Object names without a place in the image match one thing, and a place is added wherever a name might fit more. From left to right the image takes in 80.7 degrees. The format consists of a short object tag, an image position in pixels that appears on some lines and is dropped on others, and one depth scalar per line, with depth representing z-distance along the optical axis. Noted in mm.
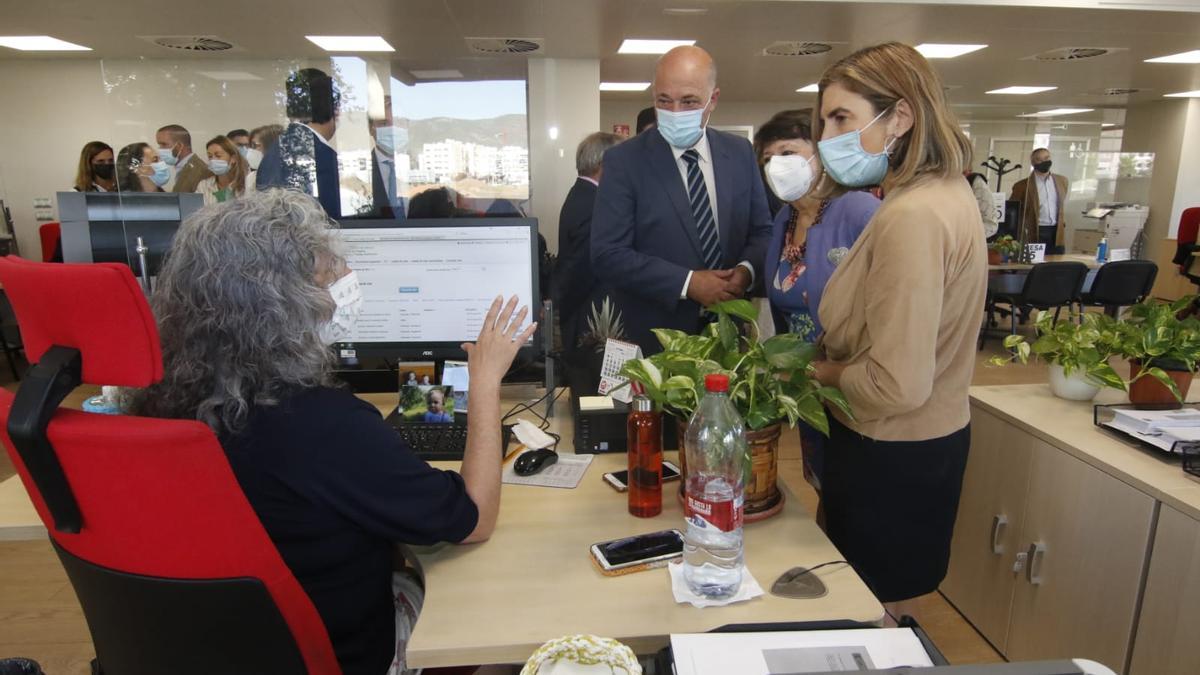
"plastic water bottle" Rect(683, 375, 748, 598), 1084
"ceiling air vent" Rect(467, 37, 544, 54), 6797
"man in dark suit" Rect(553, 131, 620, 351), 3578
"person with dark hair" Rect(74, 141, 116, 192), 5543
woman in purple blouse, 1823
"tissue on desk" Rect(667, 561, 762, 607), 1054
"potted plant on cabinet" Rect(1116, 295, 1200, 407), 1910
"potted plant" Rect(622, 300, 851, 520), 1244
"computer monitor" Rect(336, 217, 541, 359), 1824
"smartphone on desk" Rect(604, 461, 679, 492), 1442
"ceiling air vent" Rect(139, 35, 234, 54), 6445
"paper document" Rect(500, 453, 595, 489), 1478
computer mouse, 1517
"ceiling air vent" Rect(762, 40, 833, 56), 7031
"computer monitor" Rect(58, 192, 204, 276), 2121
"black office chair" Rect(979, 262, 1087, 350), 5656
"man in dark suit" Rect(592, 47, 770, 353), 2248
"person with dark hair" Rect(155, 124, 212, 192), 5297
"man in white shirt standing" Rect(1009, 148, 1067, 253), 7055
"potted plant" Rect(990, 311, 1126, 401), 2006
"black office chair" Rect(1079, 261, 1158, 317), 5863
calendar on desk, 1625
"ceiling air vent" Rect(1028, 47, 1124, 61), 7109
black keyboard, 1605
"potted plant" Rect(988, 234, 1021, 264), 6285
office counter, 1523
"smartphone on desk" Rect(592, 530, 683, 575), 1142
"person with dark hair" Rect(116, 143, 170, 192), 5039
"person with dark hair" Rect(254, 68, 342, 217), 3387
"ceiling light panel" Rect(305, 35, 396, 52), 6617
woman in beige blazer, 1271
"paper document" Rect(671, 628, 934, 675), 880
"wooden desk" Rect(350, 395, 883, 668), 994
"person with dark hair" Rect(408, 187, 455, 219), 5016
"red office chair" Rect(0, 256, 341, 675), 810
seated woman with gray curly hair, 1046
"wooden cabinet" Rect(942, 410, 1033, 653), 1980
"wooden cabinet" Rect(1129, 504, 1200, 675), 1467
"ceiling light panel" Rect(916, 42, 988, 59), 7113
